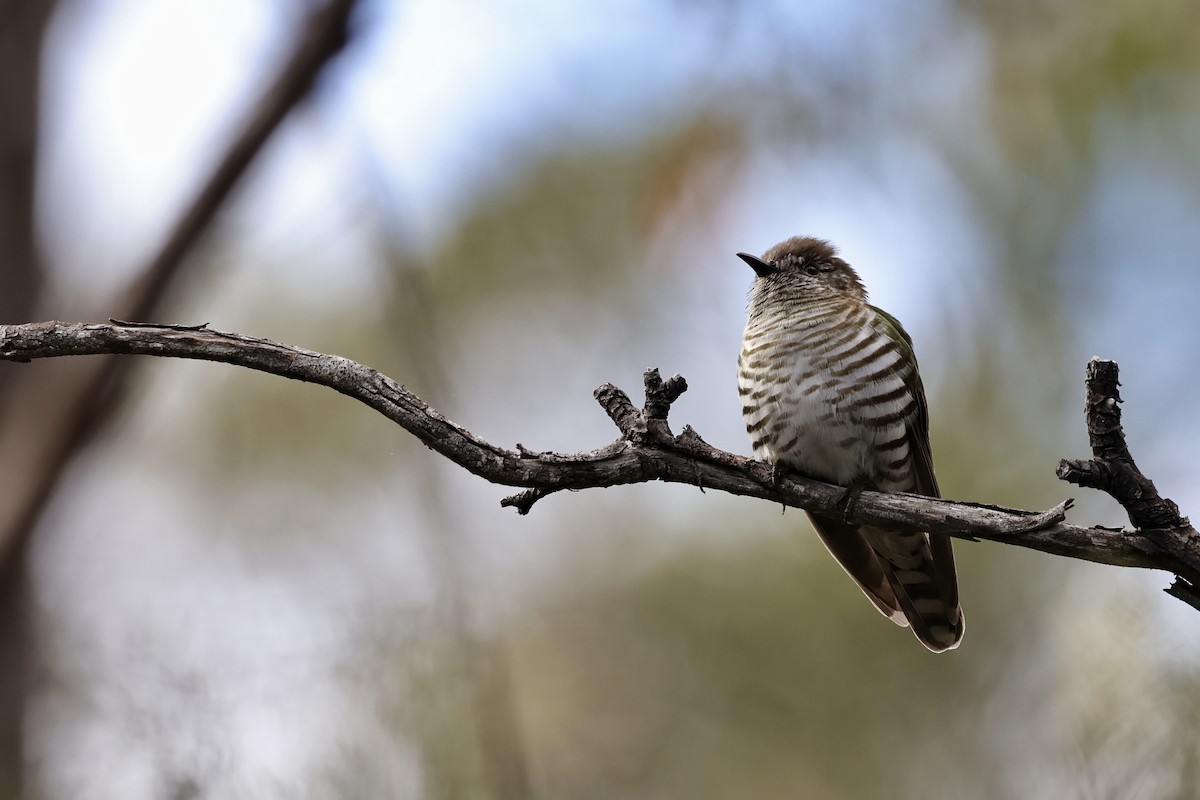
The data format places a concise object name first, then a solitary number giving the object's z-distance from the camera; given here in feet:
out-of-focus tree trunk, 29.35
